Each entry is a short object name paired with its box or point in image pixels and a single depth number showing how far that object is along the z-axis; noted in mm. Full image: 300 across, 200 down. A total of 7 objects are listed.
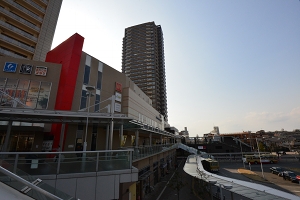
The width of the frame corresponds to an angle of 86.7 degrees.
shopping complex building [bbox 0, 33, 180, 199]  8595
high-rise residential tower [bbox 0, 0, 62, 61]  33594
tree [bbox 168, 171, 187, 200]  18328
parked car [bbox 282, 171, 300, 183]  24266
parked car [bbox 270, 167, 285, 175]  30172
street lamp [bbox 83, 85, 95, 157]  13370
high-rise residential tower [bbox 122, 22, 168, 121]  91562
